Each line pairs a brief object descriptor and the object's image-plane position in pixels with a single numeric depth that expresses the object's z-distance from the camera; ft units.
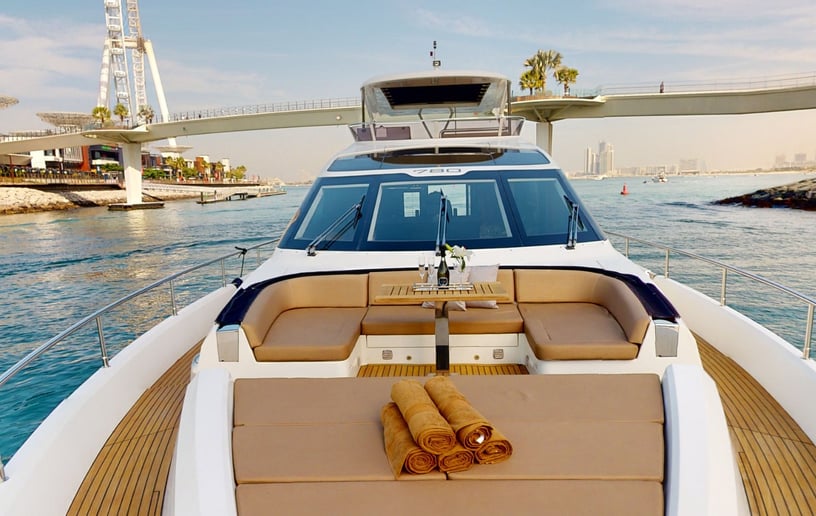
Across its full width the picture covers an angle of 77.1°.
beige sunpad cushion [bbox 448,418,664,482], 6.51
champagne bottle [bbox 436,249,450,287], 11.99
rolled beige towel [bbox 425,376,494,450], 6.44
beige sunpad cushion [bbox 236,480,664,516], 6.17
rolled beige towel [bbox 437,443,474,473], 6.38
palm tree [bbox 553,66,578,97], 153.07
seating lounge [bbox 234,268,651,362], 11.04
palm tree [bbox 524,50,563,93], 155.08
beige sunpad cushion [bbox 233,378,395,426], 7.54
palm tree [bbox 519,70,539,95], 159.71
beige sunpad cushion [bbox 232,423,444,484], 6.60
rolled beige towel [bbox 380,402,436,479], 6.36
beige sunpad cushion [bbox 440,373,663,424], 7.38
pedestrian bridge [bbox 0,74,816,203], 92.48
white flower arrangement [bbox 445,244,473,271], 12.62
